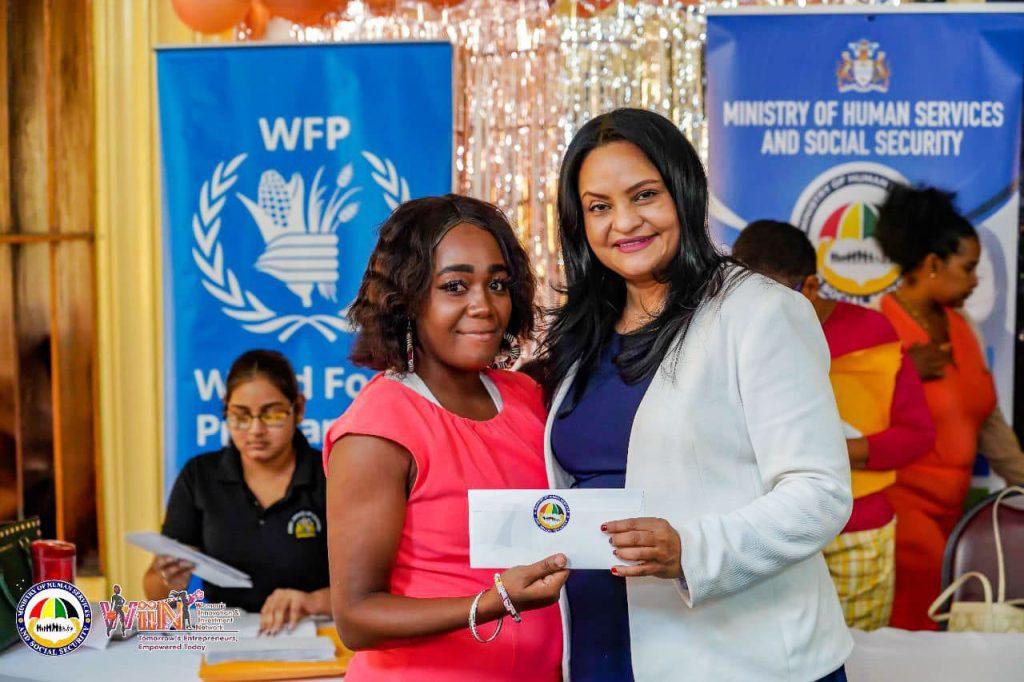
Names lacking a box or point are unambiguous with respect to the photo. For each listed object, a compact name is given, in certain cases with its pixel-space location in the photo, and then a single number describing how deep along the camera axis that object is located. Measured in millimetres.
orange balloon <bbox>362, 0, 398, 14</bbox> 4410
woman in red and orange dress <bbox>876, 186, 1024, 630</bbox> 4047
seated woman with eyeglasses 3336
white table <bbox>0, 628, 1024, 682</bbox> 2352
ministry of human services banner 4000
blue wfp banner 4062
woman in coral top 1755
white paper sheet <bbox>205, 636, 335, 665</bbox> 2363
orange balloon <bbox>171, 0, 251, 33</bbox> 4129
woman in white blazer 1697
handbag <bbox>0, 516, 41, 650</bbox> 2537
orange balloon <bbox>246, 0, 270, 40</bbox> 4367
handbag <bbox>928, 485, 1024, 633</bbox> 2637
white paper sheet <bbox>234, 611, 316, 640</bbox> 2605
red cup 2758
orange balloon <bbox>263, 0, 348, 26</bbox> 4148
